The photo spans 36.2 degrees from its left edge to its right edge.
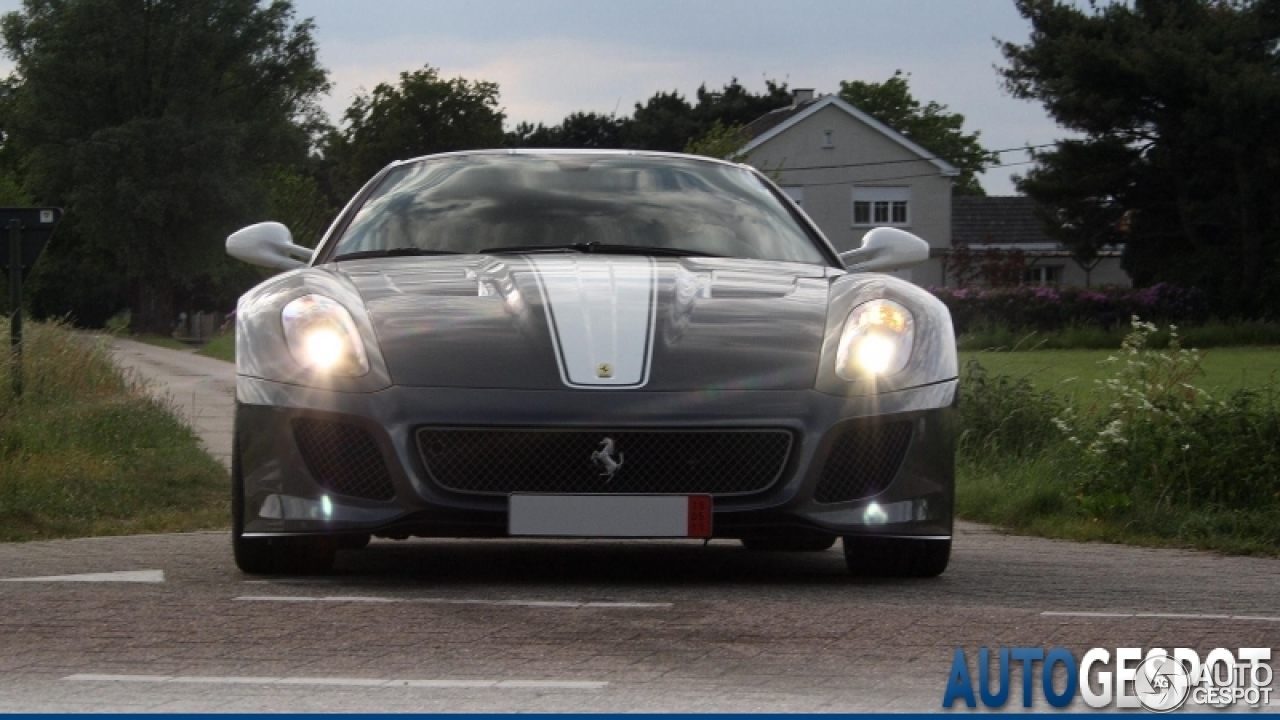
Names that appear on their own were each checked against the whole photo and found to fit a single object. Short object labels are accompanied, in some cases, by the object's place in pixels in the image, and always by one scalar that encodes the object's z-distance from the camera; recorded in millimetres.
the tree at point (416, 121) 73438
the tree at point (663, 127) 88375
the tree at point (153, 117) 68438
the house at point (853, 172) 72438
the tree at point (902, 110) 105438
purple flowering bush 48031
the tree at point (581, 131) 91125
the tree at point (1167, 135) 47188
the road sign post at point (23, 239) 14070
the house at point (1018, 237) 79688
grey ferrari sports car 5605
